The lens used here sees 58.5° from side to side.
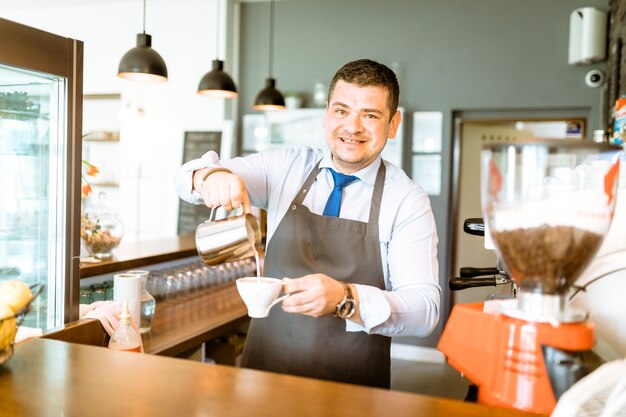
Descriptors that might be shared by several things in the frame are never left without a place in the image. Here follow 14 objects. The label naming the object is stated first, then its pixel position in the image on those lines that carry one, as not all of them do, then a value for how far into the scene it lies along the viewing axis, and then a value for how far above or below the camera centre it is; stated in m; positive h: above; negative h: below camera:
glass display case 1.55 -0.01
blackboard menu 5.47 +0.26
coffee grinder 0.80 -0.08
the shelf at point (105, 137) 6.23 +0.47
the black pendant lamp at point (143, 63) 3.56 +0.75
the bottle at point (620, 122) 1.63 +0.21
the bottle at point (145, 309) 2.45 -0.58
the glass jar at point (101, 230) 3.11 -0.29
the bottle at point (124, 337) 1.52 -0.43
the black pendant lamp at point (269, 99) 4.67 +0.71
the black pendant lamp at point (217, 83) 4.24 +0.76
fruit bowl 1.10 -0.32
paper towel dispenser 4.39 +1.25
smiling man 1.73 -0.14
